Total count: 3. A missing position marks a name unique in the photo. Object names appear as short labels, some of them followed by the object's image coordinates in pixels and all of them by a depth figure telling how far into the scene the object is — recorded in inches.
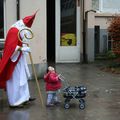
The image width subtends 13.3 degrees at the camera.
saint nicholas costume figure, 415.5
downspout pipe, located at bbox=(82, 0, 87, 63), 780.6
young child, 416.5
